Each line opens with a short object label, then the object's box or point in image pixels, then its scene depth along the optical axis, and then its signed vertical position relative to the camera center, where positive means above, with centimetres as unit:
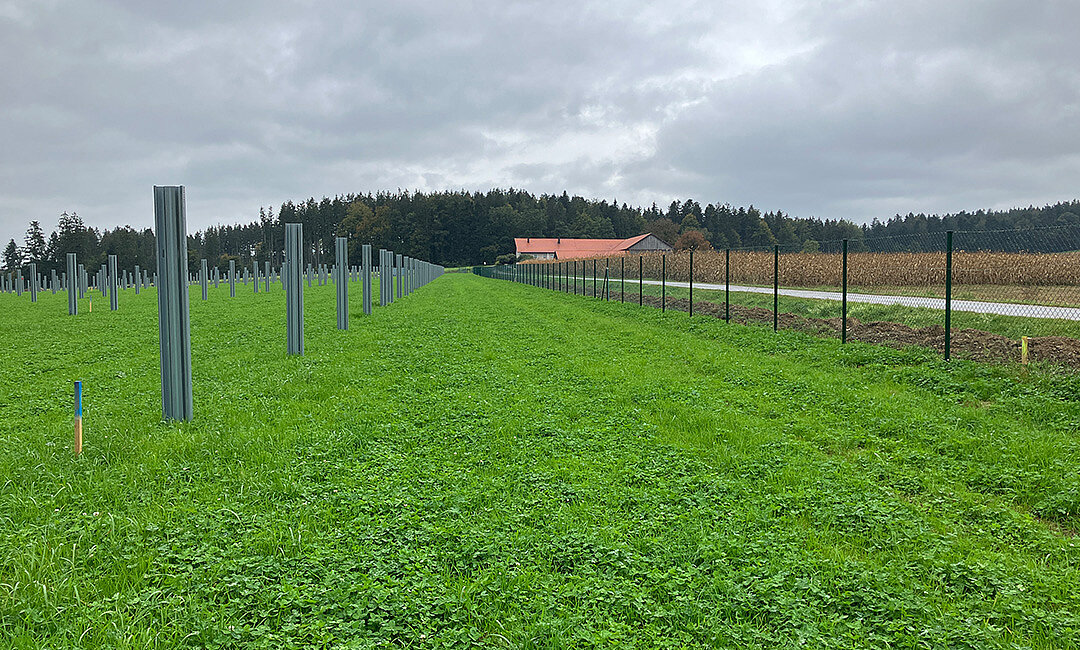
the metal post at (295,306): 1217 -49
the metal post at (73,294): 2242 -47
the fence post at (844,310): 1231 -59
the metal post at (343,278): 1678 +0
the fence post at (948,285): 991 -13
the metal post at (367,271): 2111 +21
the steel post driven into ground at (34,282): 3227 -12
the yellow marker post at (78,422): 566 -115
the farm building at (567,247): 12706 +577
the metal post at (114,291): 2456 -42
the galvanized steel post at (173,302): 697 -23
